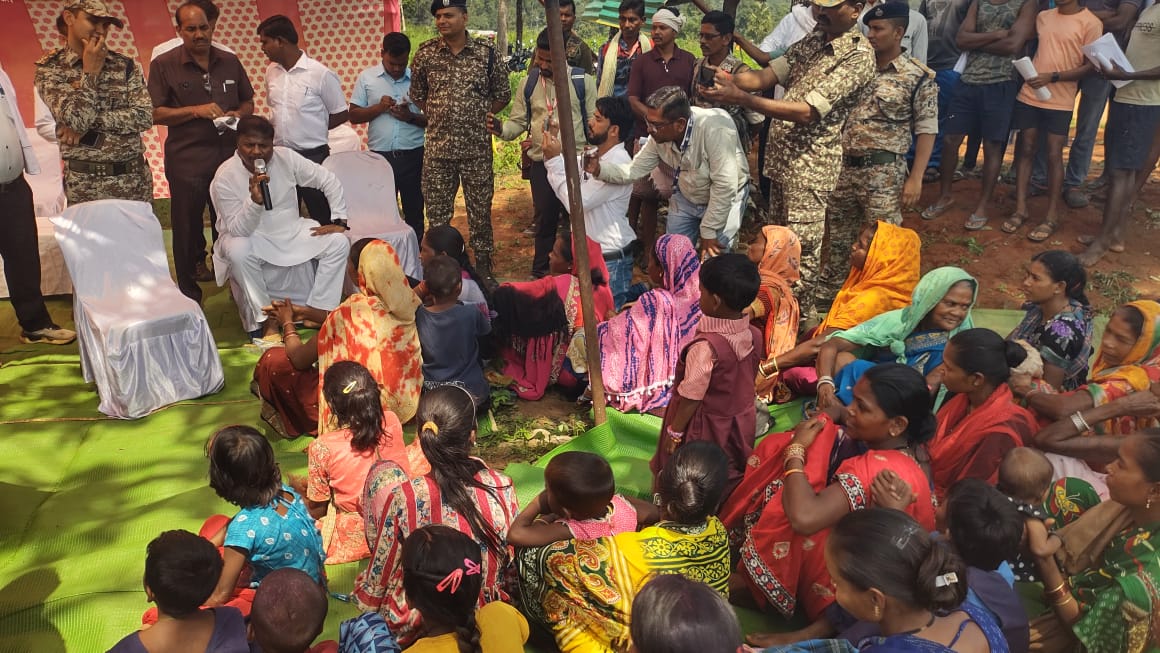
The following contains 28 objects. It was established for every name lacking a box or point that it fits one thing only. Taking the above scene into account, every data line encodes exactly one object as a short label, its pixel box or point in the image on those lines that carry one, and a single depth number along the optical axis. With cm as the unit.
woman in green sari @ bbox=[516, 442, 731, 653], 254
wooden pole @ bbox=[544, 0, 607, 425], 366
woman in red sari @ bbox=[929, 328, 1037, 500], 324
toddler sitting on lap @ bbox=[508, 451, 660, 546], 260
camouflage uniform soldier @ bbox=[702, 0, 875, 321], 507
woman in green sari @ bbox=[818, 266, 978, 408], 409
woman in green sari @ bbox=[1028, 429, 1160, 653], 257
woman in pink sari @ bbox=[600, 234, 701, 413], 466
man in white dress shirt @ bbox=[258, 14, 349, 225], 609
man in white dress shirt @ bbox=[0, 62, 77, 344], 492
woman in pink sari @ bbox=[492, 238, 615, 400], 489
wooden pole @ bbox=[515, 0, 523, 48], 1170
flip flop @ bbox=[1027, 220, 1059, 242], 689
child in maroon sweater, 334
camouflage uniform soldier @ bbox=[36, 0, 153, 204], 511
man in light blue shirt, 665
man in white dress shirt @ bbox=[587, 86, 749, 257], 514
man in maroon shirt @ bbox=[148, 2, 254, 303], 565
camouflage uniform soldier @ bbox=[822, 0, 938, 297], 527
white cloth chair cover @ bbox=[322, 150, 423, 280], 636
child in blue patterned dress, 264
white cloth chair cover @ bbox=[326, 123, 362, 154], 750
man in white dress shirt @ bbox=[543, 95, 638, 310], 554
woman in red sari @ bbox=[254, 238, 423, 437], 415
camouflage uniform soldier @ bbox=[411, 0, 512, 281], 632
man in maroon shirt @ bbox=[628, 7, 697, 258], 667
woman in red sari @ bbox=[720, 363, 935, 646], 268
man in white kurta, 543
